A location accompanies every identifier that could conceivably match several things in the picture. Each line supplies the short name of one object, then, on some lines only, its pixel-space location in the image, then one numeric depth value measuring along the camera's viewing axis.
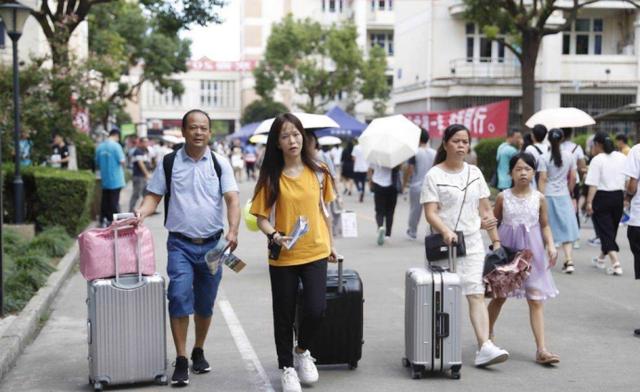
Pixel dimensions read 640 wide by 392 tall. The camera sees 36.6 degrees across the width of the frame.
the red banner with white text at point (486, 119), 30.86
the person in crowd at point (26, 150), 19.17
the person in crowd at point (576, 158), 13.09
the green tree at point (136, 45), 38.94
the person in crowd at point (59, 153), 20.39
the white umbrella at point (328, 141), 29.52
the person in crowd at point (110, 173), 17.34
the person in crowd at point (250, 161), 42.94
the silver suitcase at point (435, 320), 6.63
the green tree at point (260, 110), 72.50
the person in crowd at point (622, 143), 14.91
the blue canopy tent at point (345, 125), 35.81
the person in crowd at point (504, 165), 15.04
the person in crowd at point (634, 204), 8.55
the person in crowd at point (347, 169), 29.69
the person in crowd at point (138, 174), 21.39
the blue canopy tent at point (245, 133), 46.92
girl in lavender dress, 7.35
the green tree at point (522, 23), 24.31
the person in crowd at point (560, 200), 12.23
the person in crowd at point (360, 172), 27.62
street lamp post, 14.47
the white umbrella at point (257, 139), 18.02
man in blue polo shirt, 6.59
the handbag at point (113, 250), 6.42
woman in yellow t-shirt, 6.34
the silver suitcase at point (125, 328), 6.36
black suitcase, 6.72
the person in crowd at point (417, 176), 15.54
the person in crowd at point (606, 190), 12.14
